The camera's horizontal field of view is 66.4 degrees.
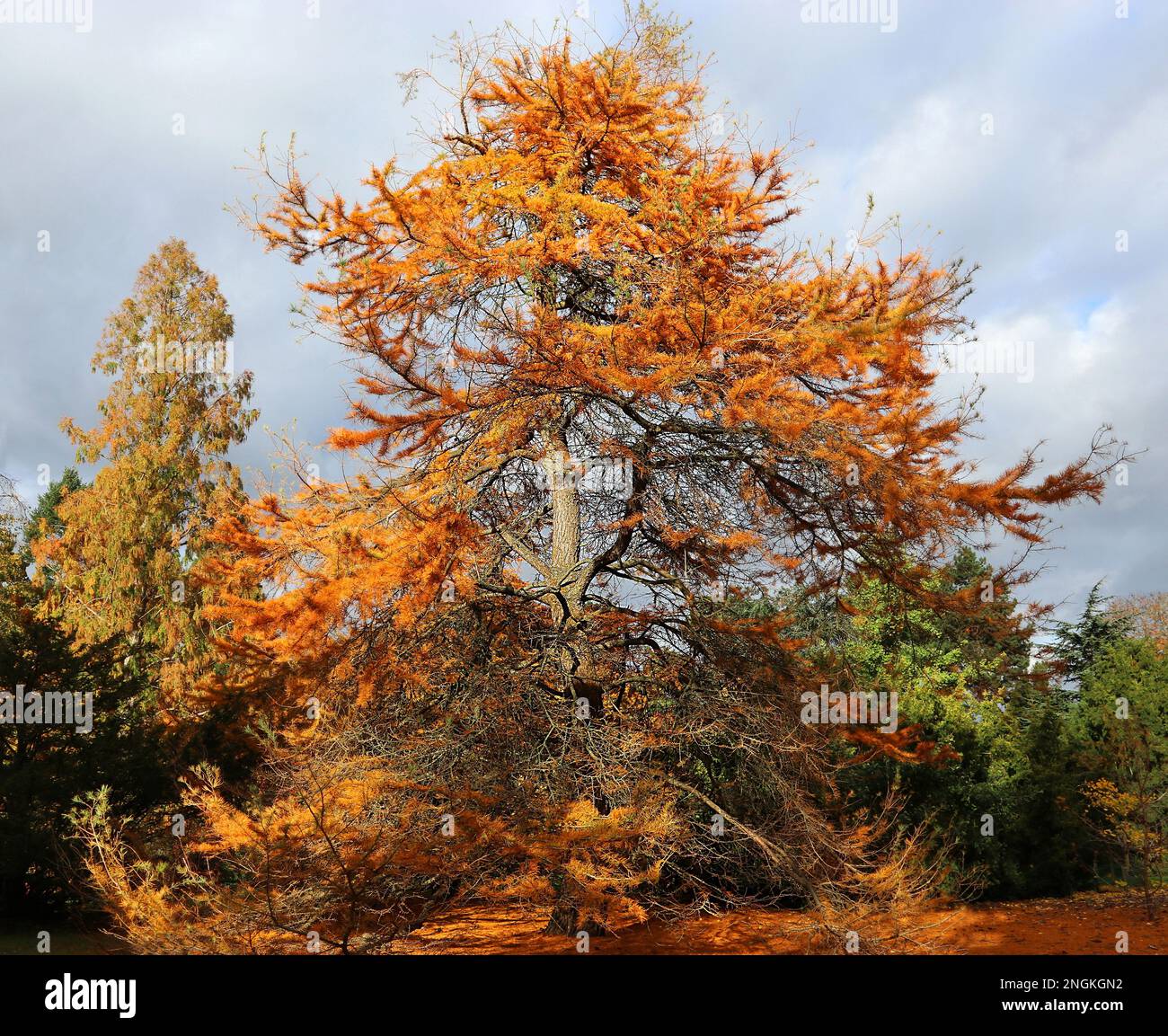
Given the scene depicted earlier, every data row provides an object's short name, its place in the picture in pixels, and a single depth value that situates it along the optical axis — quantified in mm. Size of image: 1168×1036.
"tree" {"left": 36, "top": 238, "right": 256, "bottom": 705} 18422
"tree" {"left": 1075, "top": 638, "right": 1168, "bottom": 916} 14289
